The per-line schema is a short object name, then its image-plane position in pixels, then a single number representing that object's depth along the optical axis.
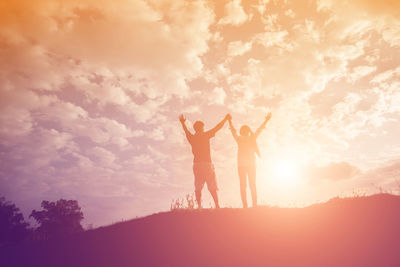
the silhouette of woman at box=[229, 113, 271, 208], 10.12
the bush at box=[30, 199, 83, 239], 34.34
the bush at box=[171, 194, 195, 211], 10.61
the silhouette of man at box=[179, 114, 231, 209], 9.87
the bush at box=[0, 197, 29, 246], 33.59
